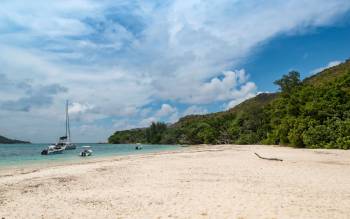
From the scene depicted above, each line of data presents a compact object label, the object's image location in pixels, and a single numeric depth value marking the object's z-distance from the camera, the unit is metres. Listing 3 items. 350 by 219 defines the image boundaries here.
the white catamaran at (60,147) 72.74
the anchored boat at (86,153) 57.65
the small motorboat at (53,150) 71.81
